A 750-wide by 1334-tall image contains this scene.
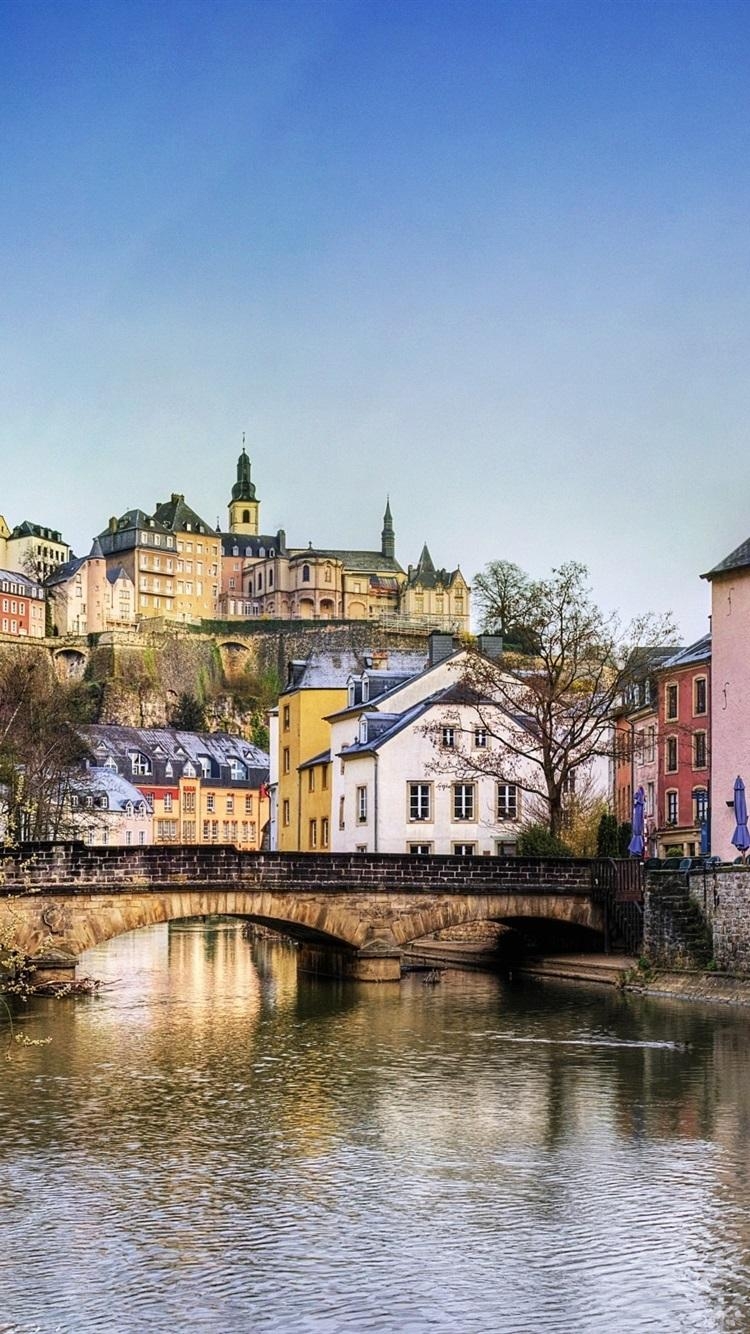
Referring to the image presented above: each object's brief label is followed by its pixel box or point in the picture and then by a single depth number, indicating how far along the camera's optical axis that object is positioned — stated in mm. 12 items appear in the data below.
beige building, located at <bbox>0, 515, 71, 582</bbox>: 182625
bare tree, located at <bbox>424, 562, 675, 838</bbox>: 49656
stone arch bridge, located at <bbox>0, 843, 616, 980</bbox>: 38094
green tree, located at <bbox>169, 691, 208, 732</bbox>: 151125
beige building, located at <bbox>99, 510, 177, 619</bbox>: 176000
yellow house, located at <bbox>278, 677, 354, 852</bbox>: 64875
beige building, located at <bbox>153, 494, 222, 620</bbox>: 182250
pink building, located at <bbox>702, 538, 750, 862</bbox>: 41812
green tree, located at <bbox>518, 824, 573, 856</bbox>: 48969
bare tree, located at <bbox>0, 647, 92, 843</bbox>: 56938
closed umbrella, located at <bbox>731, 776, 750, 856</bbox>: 36344
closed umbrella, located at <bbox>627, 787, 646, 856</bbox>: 42531
